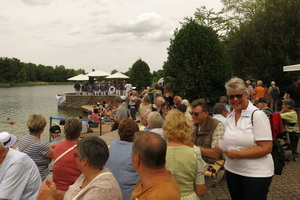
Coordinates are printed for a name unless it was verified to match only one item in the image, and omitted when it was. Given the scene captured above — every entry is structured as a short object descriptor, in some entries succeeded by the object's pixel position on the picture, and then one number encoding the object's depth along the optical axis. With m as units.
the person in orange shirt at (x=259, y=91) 12.18
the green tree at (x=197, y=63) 9.73
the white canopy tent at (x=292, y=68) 10.63
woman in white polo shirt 2.45
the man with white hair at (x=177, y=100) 7.67
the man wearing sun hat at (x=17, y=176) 2.63
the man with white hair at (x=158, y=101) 8.01
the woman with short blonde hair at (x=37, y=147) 3.62
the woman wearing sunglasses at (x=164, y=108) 6.42
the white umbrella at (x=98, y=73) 28.16
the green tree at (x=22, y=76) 121.28
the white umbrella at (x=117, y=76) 29.08
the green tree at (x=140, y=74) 33.38
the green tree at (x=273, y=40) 16.11
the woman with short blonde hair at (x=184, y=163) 2.43
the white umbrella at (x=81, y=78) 32.06
